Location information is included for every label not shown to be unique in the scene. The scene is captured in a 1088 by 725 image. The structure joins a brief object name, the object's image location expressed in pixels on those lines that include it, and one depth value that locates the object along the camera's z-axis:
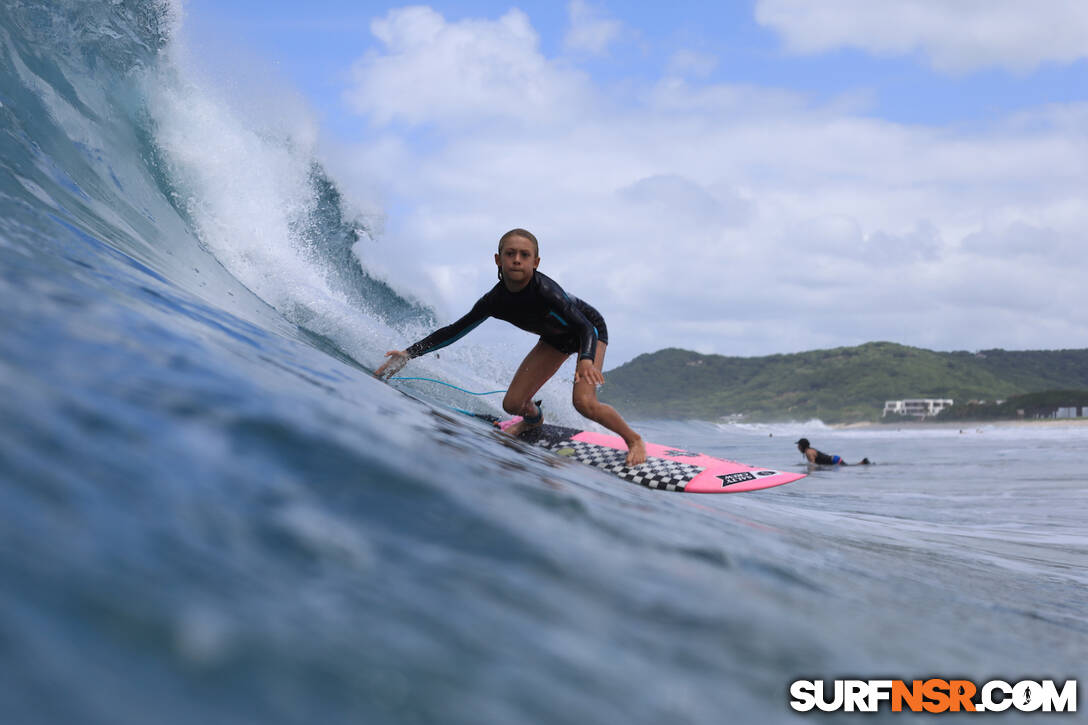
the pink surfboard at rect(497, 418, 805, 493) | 5.32
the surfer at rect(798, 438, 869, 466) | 13.41
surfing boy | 4.73
